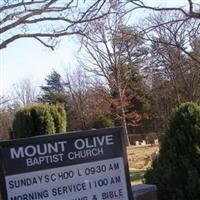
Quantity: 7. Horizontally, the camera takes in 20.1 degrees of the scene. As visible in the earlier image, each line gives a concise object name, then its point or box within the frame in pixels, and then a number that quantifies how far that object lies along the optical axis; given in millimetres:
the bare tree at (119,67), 46375
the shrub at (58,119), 23475
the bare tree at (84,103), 51688
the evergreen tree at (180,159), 6176
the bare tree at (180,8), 11197
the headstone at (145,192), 5906
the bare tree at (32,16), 16125
